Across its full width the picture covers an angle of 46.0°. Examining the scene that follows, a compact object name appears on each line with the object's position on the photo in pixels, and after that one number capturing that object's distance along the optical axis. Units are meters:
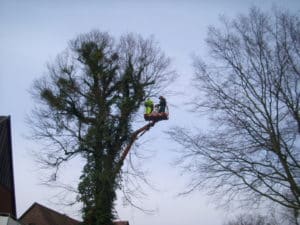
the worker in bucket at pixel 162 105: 14.65
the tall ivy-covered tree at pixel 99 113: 15.09
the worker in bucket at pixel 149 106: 14.79
